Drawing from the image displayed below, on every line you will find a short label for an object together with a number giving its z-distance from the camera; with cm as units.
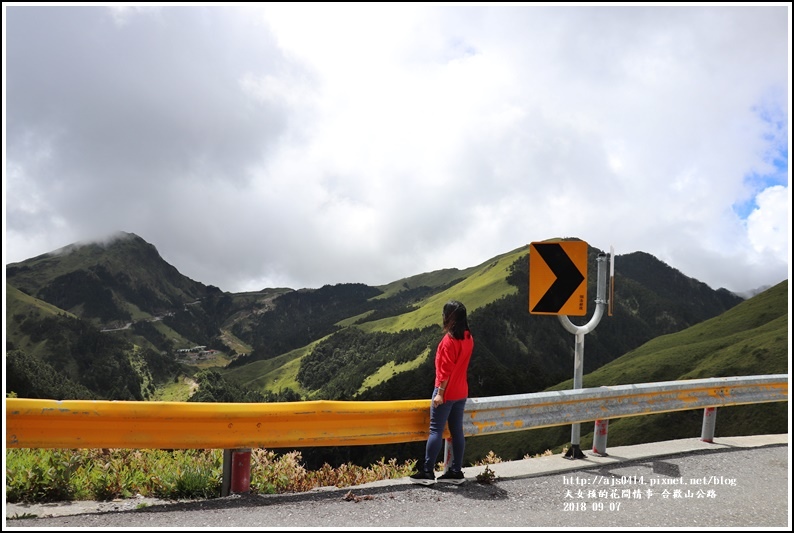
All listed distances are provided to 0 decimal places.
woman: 696
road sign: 851
